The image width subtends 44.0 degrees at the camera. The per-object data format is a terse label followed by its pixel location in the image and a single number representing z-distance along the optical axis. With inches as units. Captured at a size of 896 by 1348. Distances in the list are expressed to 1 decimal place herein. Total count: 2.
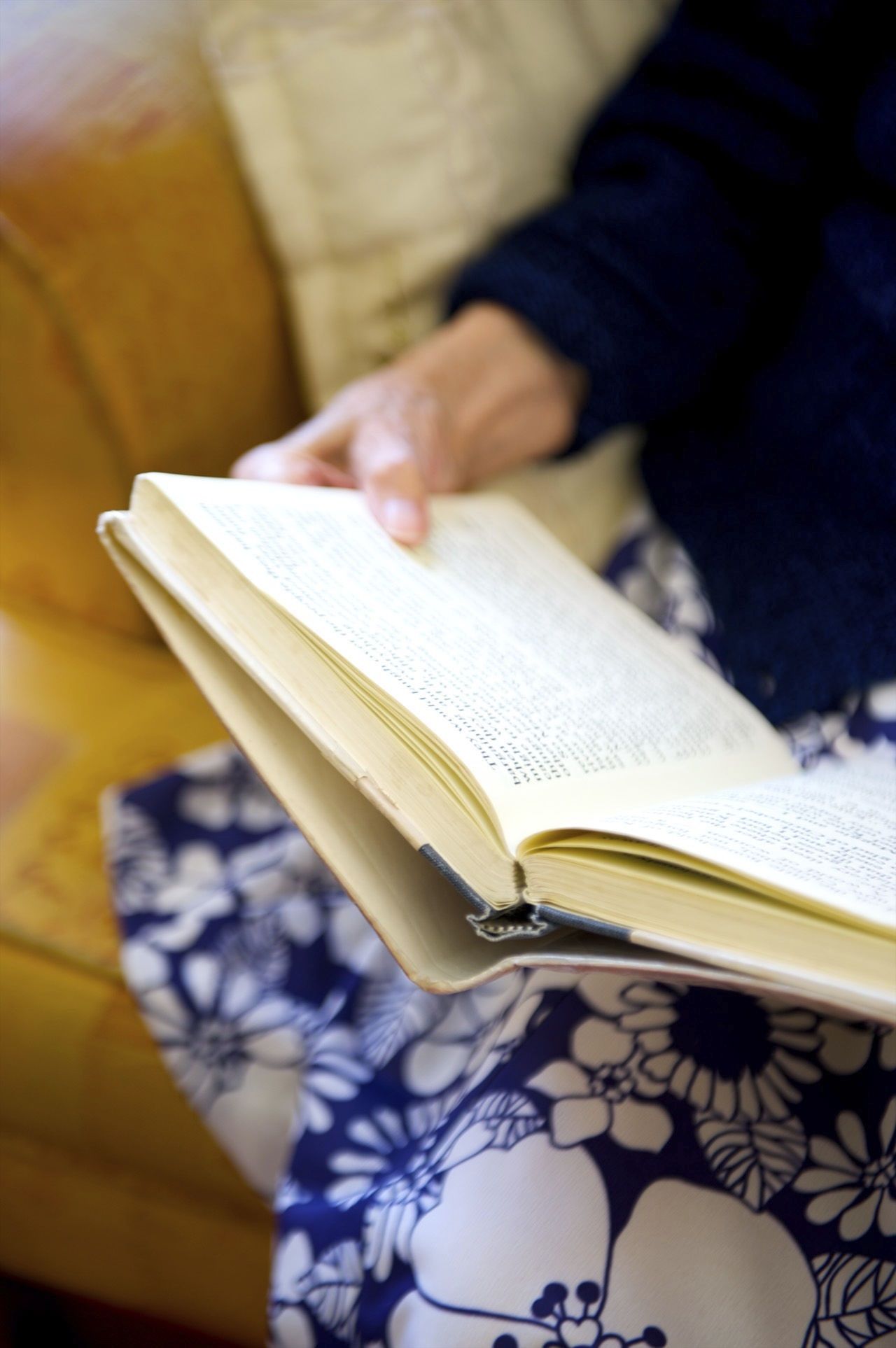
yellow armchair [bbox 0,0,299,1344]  21.6
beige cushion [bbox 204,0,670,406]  25.6
